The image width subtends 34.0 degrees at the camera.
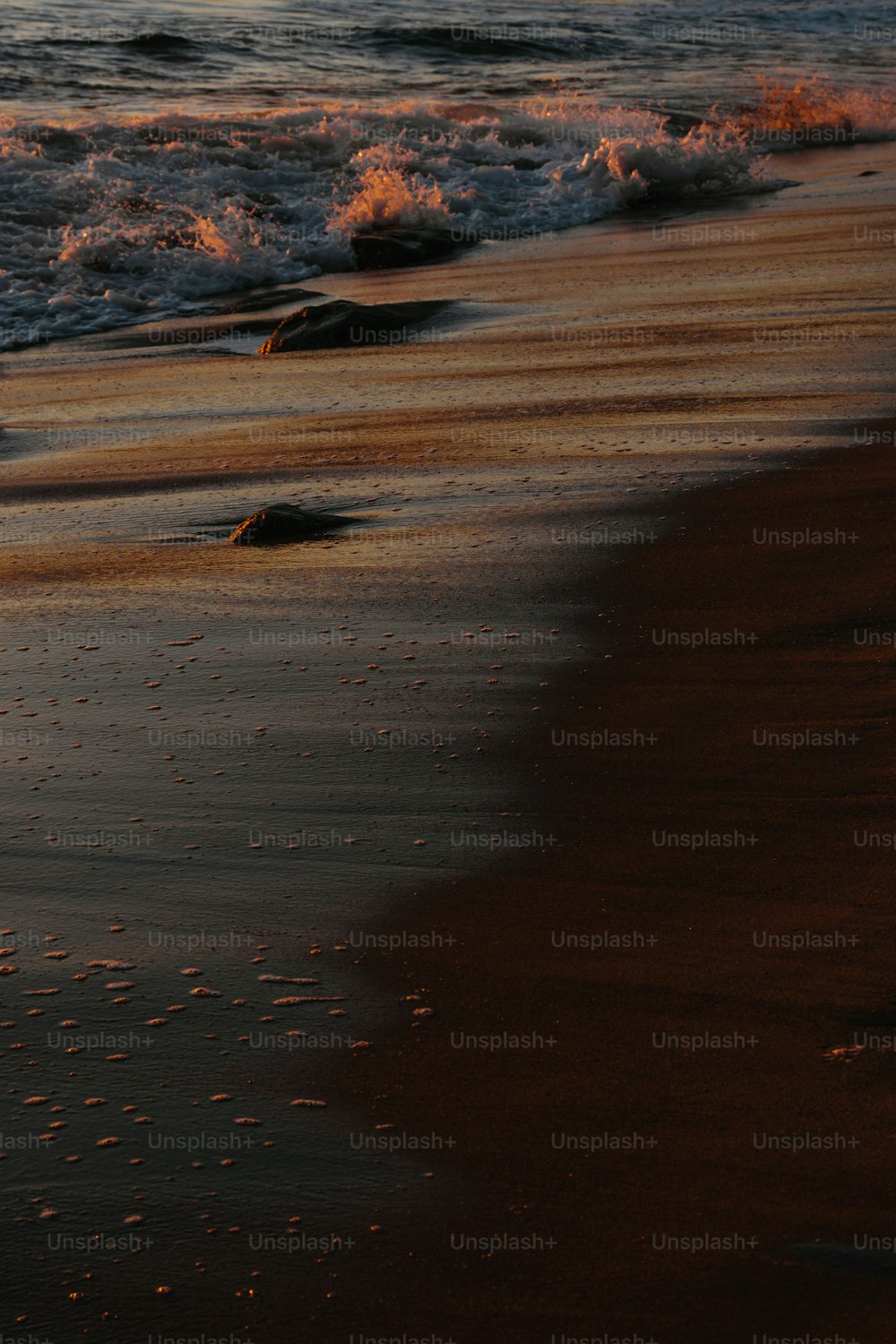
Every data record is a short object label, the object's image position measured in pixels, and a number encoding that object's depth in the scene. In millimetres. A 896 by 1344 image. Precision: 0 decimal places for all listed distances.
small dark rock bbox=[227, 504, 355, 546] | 6715
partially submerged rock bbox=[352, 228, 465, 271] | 15141
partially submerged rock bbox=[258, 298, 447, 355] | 10906
